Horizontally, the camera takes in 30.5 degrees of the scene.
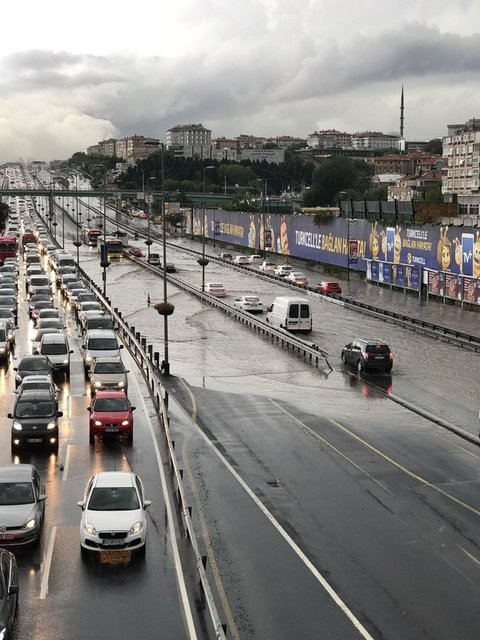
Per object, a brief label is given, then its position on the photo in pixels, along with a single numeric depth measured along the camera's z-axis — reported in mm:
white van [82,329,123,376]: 39062
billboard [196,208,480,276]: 62688
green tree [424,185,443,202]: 144662
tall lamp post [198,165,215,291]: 67631
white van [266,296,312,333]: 50062
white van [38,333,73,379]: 37969
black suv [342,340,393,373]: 38469
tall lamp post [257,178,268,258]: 109294
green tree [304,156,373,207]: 196500
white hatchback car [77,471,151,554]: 17188
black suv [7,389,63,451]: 25484
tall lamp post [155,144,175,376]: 37969
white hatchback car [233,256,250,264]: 99706
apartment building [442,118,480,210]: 137750
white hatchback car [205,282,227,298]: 69500
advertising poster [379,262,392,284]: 73938
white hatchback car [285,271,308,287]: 76825
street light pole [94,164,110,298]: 67712
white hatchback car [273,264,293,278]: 84375
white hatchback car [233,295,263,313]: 59719
